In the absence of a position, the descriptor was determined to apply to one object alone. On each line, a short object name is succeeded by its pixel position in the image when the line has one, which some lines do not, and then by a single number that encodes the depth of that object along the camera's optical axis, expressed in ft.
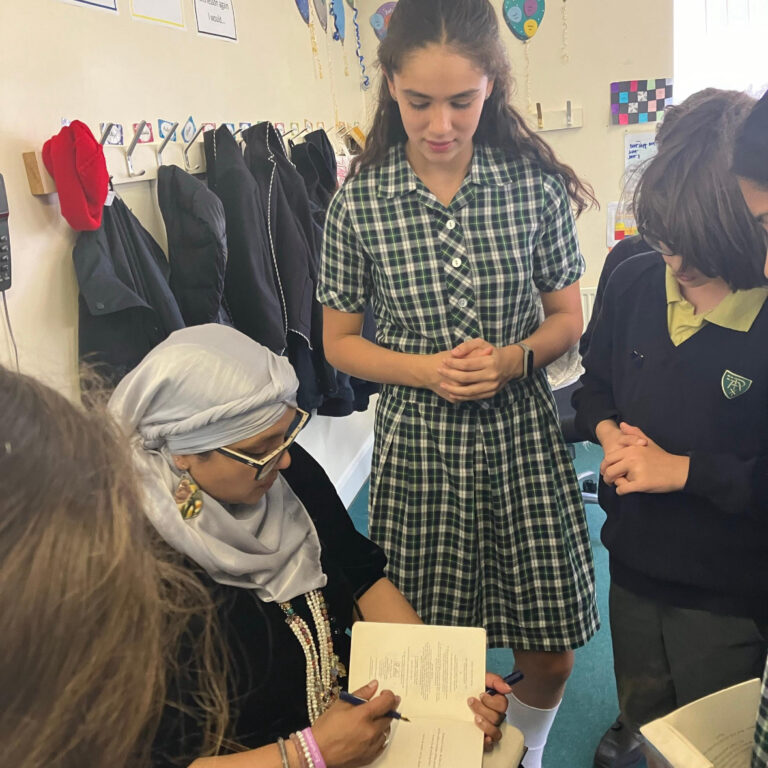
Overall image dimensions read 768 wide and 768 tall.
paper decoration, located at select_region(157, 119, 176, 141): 5.98
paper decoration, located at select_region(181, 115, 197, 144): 6.28
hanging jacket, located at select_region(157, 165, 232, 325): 5.61
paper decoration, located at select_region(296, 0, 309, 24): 8.62
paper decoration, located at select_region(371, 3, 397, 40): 11.11
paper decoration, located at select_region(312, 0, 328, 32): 9.21
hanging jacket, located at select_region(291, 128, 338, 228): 8.01
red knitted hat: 4.56
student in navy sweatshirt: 3.30
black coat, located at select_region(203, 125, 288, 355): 6.33
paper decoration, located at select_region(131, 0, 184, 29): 5.69
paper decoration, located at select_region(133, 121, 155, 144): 5.69
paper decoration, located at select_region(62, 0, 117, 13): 5.01
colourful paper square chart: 10.69
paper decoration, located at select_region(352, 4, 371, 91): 11.17
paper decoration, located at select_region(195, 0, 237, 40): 6.55
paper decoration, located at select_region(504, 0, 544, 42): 10.79
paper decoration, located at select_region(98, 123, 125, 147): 5.28
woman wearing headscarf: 3.09
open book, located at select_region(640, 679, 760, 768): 2.84
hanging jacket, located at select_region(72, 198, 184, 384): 4.81
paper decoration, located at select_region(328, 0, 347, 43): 9.84
